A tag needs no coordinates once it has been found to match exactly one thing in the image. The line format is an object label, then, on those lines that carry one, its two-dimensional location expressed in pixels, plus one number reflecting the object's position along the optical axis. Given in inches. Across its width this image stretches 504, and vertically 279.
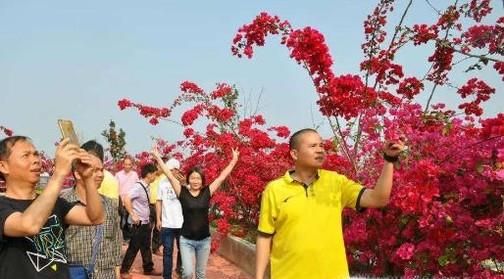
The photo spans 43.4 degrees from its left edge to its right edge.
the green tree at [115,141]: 1432.1
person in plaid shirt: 155.6
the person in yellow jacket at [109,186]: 271.1
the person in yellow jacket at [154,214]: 415.8
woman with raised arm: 265.7
